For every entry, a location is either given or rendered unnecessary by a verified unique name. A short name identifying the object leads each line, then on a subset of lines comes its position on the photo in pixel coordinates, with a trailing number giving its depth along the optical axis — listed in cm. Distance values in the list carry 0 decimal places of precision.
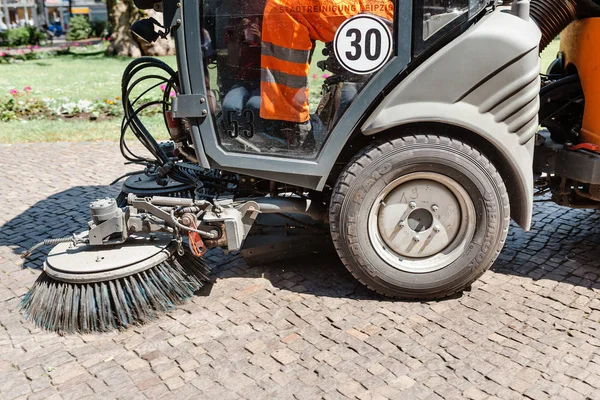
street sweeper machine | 338
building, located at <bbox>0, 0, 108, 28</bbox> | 5209
